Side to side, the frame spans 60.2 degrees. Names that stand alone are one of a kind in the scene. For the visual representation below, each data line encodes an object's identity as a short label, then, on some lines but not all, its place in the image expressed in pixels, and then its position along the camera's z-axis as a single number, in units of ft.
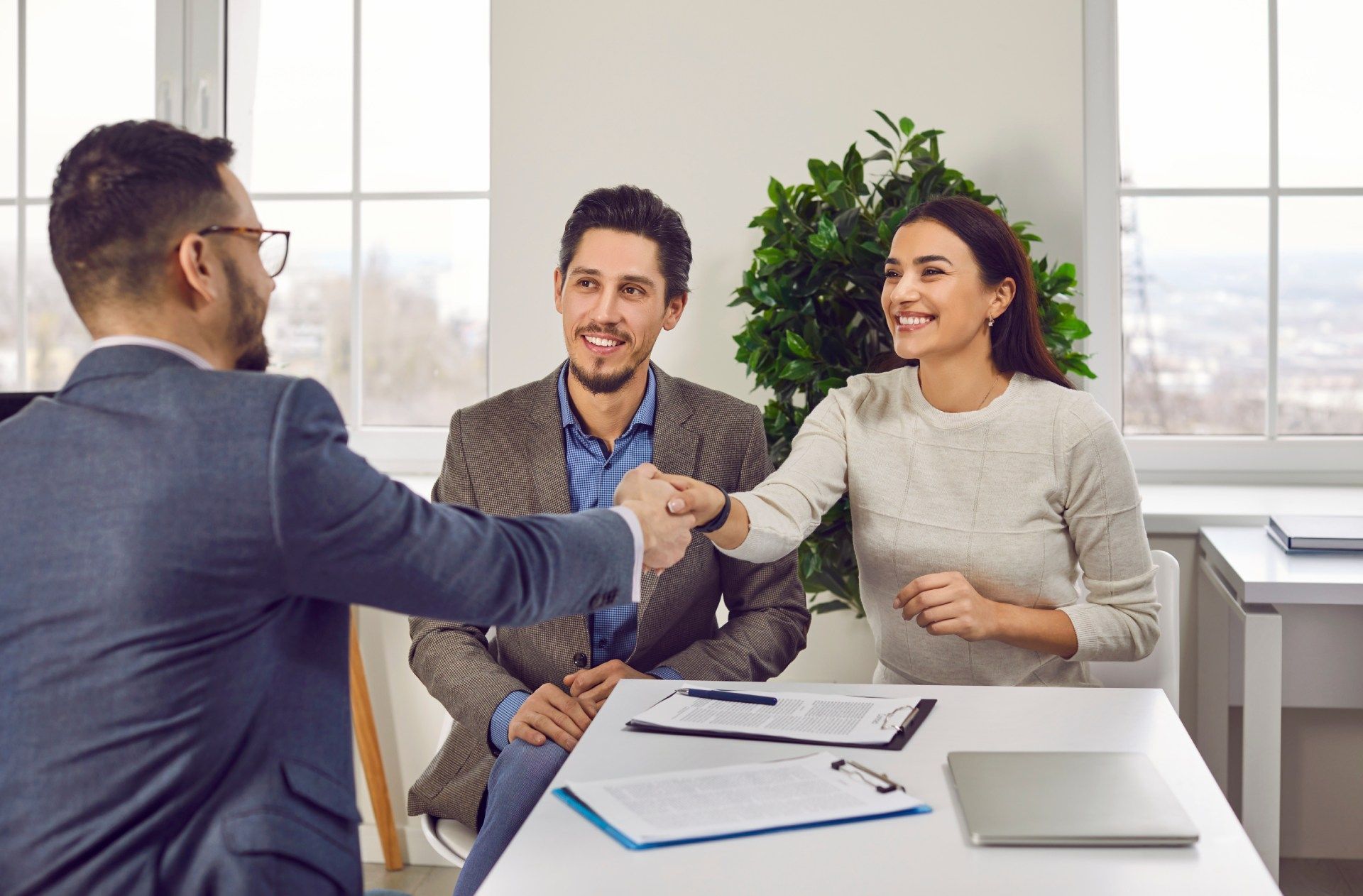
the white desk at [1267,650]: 7.29
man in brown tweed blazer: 6.51
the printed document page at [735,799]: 3.77
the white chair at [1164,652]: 6.88
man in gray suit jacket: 3.30
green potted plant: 8.47
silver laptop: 3.64
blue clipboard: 3.69
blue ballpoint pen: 5.13
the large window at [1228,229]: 10.14
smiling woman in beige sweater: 6.40
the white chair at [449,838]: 5.99
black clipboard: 4.56
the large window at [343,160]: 11.00
